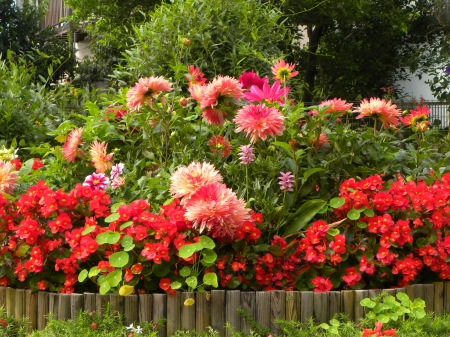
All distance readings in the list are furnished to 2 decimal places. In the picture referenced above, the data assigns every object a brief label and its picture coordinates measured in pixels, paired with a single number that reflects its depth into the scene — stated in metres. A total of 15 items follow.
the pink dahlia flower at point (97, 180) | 2.79
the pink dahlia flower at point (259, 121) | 2.57
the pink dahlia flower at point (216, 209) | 2.31
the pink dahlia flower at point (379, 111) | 2.90
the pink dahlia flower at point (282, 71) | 3.18
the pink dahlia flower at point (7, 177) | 2.82
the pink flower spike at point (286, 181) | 2.65
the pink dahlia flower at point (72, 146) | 3.05
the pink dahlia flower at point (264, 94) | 2.94
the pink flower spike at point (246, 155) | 2.64
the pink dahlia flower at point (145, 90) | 2.77
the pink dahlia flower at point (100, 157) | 2.95
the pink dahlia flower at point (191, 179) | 2.42
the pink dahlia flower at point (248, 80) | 3.23
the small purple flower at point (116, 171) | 2.86
